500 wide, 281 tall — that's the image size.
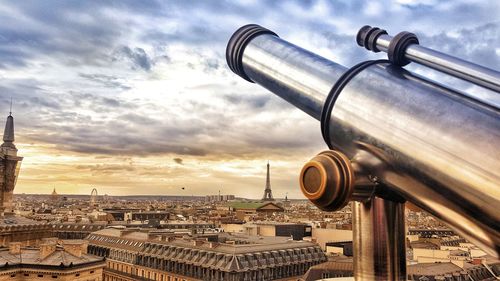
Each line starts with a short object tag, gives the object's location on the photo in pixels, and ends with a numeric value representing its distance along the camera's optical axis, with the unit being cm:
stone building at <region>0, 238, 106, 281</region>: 4316
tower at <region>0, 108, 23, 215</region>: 9562
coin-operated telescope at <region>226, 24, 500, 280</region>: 361
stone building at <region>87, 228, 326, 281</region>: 5403
